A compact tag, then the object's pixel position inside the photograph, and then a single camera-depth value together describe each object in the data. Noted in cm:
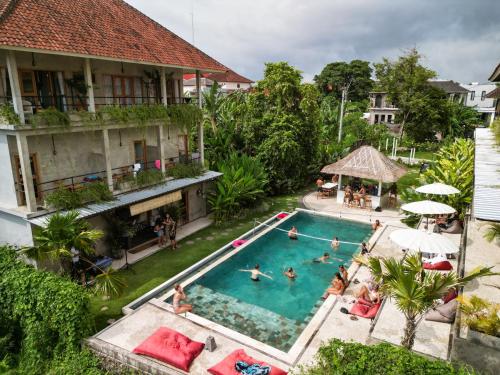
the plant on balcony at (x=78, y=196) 1402
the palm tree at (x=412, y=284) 764
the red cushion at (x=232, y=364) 925
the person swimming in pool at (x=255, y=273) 1584
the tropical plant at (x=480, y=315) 699
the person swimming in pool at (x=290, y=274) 1600
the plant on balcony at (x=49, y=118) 1341
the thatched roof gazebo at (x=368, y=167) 2338
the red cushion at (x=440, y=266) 1243
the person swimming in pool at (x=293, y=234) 2025
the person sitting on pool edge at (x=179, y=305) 1253
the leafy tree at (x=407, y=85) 4647
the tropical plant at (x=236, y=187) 2100
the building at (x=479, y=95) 7506
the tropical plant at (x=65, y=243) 1134
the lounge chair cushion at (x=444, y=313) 991
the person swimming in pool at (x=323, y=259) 1766
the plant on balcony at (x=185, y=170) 1988
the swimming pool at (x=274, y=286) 1264
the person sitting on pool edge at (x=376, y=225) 2065
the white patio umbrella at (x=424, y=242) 1028
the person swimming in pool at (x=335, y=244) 1878
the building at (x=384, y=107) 5919
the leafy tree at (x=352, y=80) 8300
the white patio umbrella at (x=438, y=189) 1502
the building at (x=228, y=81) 6449
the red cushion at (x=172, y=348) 971
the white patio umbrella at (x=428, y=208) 1409
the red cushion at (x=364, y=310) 1224
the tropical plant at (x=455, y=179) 1666
